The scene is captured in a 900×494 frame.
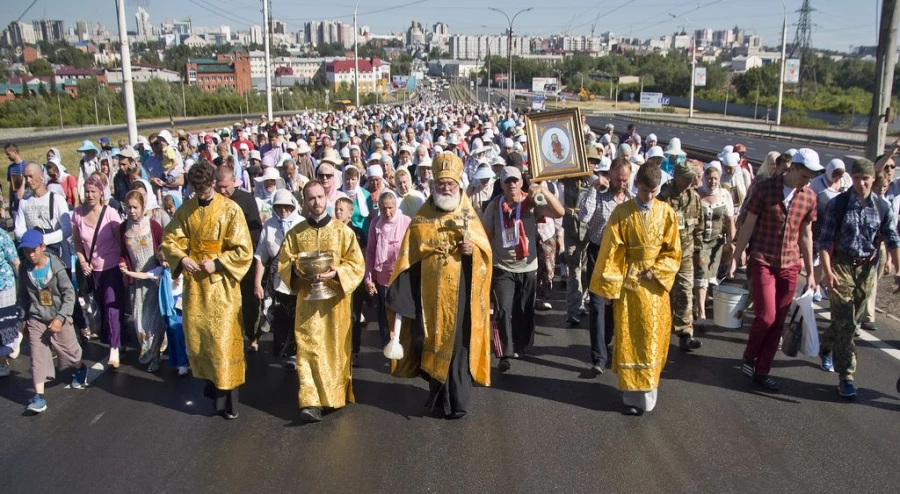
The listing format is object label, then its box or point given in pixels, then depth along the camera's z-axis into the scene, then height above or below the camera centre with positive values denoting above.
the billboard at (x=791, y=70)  61.81 +2.93
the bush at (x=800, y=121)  61.00 -1.33
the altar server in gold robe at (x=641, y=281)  5.70 -1.34
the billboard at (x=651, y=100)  77.31 +0.57
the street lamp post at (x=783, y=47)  44.13 +3.43
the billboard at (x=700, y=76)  82.81 +3.26
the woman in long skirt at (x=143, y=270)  6.81 -1.49
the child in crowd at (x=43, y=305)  6.08 -1.63
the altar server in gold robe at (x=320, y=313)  5.72 -1.59
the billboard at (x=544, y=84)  68.75 +2.02
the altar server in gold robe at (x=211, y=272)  5.69 -1.26
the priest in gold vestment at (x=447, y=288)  5.67 -1.40
